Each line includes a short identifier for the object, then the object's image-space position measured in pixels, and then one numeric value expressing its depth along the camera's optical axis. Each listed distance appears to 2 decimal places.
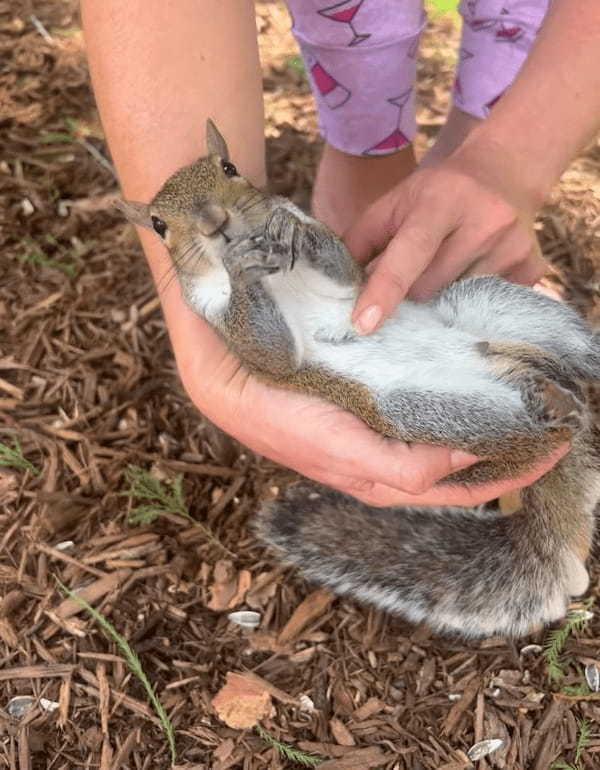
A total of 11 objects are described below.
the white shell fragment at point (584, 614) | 0.27
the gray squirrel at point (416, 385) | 0.23
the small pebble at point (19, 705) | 0.26
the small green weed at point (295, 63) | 0.49
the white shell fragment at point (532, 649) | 0.27
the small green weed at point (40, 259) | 0.38
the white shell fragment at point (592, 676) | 0.26
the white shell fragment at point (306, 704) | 0.26
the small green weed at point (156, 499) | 0.29
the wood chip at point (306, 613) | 0.27
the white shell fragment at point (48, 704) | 0.26
